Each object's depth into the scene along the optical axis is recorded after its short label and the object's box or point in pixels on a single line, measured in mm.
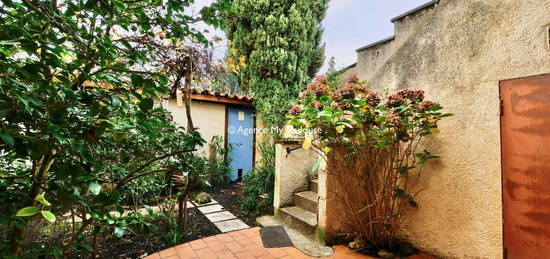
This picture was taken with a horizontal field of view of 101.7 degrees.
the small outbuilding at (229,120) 5593
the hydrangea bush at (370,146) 2154
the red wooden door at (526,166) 1790
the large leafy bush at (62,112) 688
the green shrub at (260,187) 3895
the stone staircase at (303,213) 2938
